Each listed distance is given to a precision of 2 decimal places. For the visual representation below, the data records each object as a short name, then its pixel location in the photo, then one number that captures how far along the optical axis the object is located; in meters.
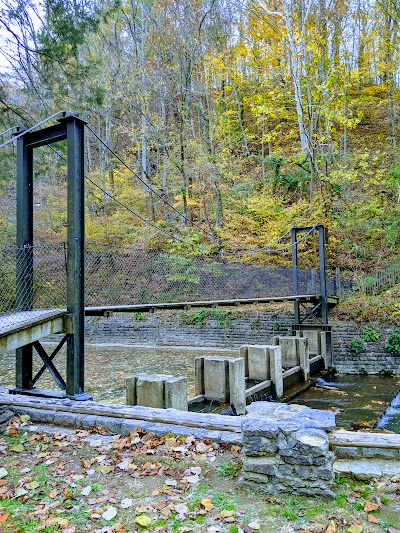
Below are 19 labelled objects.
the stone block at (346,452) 2.64
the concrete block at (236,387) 6.19
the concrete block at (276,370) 7.68
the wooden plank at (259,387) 6.95
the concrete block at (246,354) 7.98
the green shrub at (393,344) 10.00
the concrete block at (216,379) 6.26
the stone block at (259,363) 7.78
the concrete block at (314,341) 10.70
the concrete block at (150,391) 4.80
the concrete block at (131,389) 5.04
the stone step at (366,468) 2.41
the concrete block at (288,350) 9.15
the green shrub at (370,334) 10.34
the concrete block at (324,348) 10.62
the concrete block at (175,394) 4.74
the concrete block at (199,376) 6.40
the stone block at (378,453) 2.61
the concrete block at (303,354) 9.15
